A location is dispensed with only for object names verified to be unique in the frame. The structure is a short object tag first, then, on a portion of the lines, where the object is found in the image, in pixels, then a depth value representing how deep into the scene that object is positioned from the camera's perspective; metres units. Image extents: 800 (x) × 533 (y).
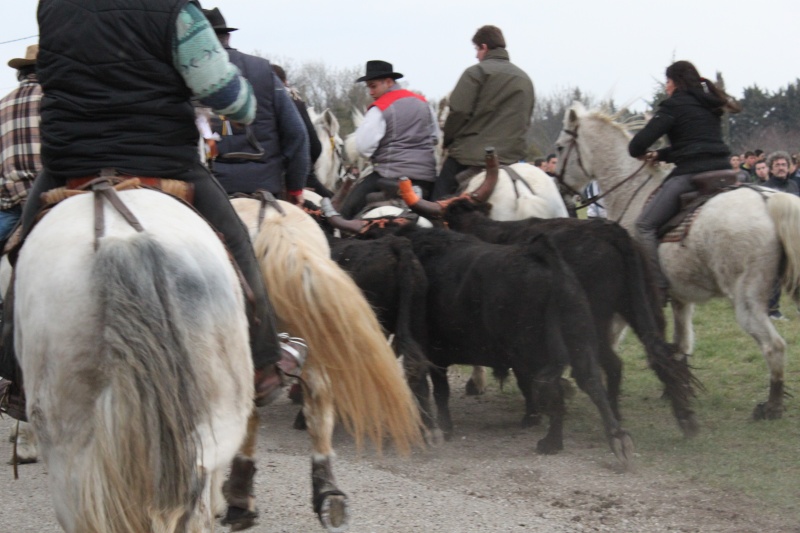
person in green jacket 19.22
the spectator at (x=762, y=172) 33.25
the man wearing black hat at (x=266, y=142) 12.27
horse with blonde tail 9.50
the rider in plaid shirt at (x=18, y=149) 12.79
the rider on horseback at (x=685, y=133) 17.00
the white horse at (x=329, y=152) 27.11
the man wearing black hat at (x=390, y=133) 18.48
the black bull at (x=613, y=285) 14.46
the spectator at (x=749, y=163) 38.94
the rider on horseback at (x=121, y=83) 7.35
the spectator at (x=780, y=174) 27.70
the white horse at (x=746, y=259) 15.55
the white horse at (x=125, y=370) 5.98
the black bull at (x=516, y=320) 13.69
